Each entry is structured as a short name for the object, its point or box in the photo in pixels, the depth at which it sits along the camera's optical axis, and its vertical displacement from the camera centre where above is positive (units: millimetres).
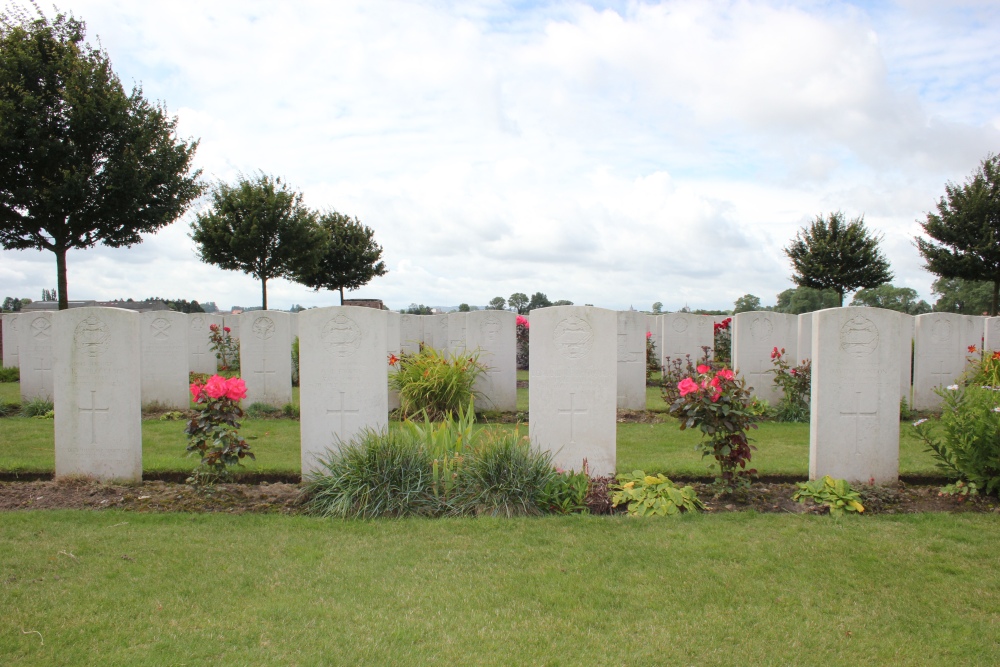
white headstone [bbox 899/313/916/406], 10922 -1145
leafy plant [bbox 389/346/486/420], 9922 -1118
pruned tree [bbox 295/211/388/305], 28953 +2529
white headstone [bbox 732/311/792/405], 10992 -583
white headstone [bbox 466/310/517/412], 10867 -682
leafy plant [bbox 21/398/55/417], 10039 -1488
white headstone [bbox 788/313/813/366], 10344 -427
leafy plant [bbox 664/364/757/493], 5277 -854
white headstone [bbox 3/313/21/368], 14141 -668
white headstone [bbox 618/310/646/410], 11055 -827
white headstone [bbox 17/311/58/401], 10898 -767
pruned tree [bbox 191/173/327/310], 21219 +2763
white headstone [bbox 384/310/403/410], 10555 -417
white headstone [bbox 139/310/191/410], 10688 -791
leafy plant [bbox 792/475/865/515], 5164 -1514
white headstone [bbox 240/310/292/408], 10688 -730
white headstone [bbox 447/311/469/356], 10992 -330
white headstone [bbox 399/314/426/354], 12453 -335
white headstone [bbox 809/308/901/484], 5770 -695
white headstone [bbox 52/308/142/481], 6031 -774
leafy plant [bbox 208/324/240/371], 14891 -777
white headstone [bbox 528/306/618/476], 5879 -701
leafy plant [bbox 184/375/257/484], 5664 -1031
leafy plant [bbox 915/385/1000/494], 5160 -1018
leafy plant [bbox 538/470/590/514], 5117 -1466
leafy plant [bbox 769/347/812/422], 10055 -1252
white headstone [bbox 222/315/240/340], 15859 -243
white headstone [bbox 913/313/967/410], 11141 -743
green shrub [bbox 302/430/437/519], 5035 -1369
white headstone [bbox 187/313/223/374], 15164 -792
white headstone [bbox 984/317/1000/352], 11550 -424
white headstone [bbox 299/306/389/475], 5801 -579
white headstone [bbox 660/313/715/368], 13375 -479
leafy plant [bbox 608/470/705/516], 5047 -1495
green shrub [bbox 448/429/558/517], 5027 -1342
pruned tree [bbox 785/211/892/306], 23828 +2019
